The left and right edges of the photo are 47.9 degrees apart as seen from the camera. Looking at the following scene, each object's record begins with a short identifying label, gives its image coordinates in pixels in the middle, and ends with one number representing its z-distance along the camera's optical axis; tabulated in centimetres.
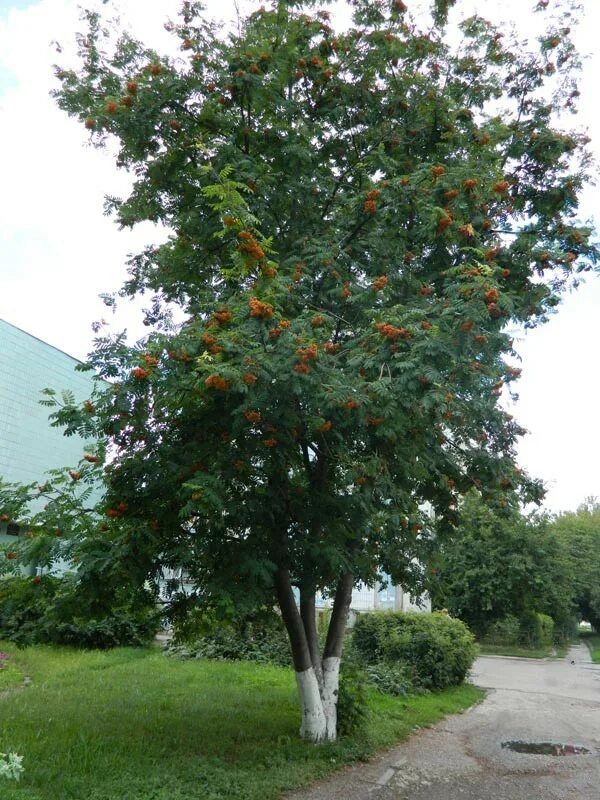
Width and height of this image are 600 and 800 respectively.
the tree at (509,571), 2652
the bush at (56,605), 670
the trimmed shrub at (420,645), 1394
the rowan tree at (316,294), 584
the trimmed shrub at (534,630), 2972
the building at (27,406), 1766
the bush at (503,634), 3003
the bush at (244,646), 1486
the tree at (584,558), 3475
